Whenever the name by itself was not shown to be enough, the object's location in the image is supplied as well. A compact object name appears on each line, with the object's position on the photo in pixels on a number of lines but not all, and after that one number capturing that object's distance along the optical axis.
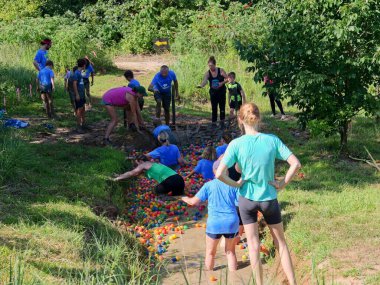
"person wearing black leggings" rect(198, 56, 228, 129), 13.73
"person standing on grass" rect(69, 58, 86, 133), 12.95
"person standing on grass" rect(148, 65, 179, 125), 13.59
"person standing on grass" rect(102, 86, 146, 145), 12.16
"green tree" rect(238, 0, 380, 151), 10.07
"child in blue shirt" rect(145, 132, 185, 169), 10.70
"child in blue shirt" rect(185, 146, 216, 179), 9.24
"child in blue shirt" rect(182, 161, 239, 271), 6.92
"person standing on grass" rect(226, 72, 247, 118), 13.94
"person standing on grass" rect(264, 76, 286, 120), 11.00
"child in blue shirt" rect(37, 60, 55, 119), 13.80
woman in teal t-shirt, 5.79
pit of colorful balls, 8.41
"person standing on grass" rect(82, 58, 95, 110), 15.04
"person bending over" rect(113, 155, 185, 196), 9.91
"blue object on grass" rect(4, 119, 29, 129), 12.35
